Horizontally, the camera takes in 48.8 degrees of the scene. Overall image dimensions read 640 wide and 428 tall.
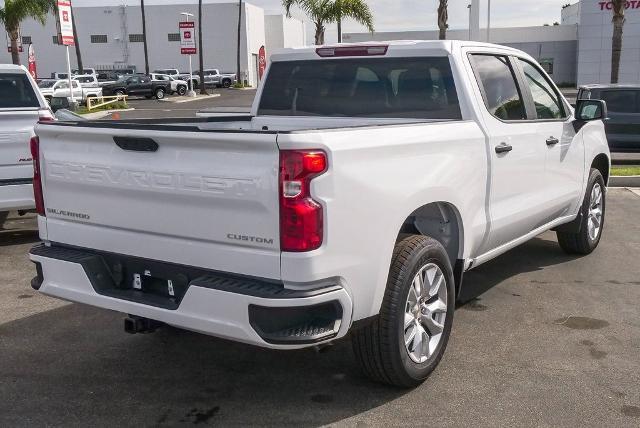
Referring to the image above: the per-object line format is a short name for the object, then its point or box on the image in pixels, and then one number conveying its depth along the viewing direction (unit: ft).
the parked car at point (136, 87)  148.05
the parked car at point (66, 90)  113.80
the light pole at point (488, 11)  161.99
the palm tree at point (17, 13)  110.01
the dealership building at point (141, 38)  221.25
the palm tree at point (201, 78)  163.22
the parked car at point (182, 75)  183.15
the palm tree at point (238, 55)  210.26
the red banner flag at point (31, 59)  100.42
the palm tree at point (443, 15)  71.46
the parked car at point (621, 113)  44.34
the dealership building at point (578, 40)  158.61
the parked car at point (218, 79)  194.70
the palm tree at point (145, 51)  196.95
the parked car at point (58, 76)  169.89
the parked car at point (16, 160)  23.36
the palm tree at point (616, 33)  71.51
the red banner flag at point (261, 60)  158.72
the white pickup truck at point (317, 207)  10.46
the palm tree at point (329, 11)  97.76
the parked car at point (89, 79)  134.43
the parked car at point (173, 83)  153.48
